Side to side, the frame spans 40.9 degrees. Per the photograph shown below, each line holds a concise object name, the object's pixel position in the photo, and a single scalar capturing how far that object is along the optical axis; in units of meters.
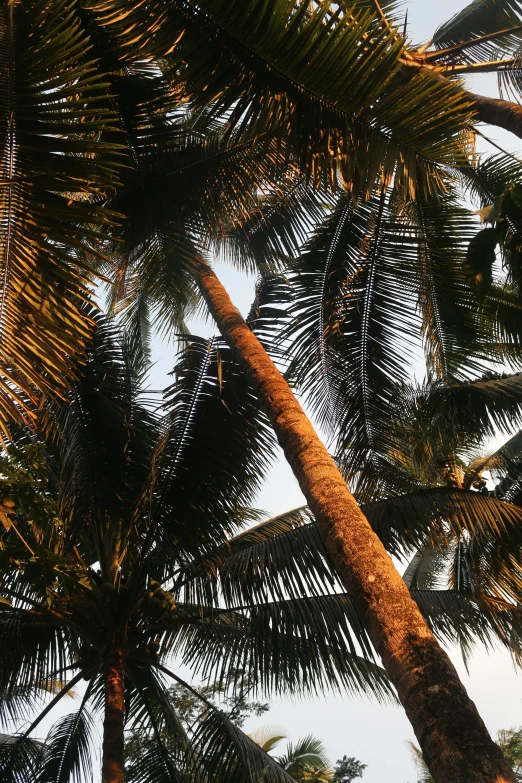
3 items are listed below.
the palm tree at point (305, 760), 14.02
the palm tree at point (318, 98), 4.18
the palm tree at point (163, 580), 6.77
